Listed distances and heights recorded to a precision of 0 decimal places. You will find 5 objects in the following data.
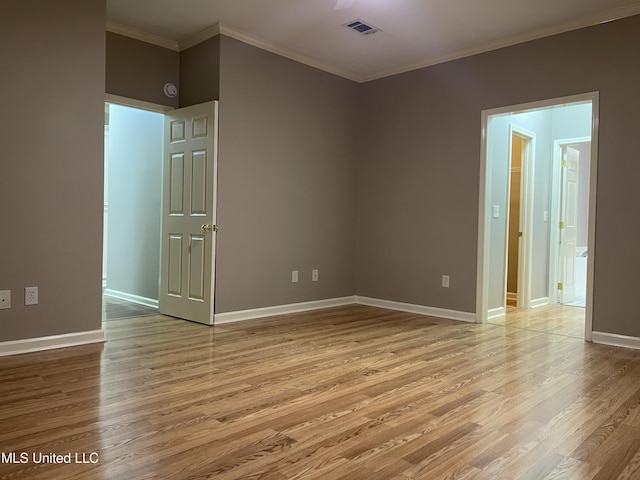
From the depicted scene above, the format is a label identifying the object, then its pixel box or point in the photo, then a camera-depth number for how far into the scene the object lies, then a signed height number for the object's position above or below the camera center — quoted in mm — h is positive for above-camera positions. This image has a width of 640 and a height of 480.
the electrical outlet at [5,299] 3236 -529
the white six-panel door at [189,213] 4430 +78
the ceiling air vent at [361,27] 4270 +1735
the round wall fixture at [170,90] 4801 +1272
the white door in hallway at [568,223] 6168 +81
